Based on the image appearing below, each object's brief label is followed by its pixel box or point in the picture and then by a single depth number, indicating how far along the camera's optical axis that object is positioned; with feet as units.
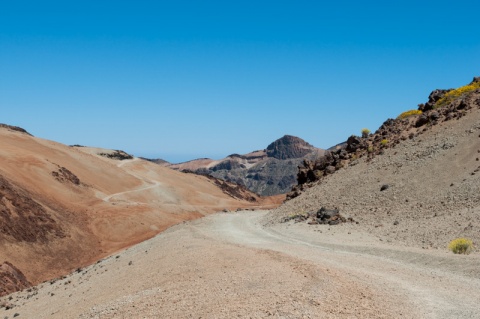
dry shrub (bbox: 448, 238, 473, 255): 68.80
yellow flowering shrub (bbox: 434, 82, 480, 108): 150.71
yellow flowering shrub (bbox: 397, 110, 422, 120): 164.66
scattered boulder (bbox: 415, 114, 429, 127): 143.74
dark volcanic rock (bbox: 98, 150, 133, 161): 375.92
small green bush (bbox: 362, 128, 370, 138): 179.97
